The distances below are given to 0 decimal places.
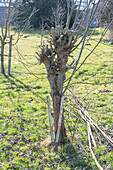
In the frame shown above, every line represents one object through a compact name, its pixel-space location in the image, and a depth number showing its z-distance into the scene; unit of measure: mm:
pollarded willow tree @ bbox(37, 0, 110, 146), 3866
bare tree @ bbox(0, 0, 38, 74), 11173
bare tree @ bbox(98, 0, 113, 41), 20225
